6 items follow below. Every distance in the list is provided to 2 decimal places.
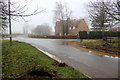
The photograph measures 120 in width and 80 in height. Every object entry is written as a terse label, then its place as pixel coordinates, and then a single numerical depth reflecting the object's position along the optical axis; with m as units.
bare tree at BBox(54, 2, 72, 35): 41.59
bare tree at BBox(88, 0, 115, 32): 13.12
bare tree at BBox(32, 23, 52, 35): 64.06
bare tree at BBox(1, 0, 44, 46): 5.53
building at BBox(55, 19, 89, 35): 46.00
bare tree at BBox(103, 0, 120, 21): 11.31
